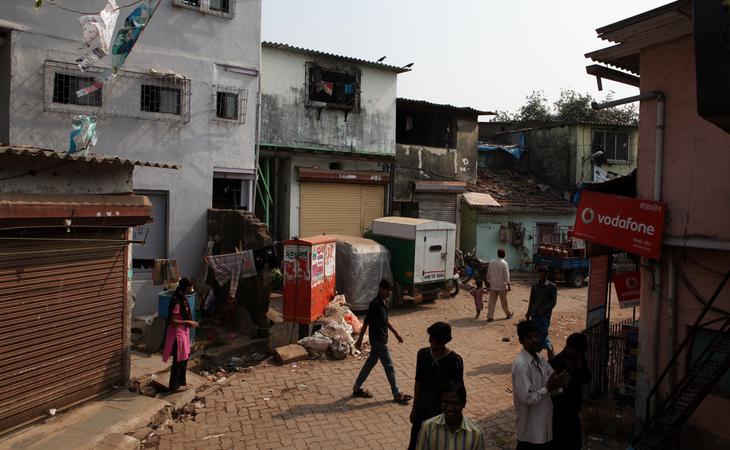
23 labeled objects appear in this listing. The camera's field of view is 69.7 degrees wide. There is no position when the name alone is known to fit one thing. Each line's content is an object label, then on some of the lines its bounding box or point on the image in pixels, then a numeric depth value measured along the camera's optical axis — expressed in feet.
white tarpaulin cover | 42.27
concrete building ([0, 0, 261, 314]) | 34.96
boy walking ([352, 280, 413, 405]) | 24.07
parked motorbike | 57.57
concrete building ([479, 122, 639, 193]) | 80.38
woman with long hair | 24.49
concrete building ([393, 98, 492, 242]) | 64.23
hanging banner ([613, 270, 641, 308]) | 26.12
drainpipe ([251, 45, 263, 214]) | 45.03
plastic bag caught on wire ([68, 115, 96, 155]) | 27.48
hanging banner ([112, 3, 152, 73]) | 26.22
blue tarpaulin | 87.45
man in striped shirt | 11.74
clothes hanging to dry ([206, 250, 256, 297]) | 34.09
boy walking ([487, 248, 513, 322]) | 41.39
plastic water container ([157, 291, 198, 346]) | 31.32
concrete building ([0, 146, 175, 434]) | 19.58
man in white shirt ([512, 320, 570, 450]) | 14.11
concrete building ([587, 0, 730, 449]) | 18.94
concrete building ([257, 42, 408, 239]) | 53.36
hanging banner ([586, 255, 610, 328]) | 24.50
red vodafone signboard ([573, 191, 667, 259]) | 20.33
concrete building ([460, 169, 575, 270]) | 71.20
